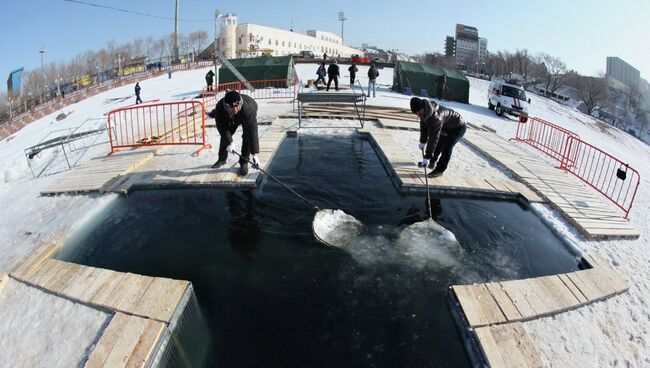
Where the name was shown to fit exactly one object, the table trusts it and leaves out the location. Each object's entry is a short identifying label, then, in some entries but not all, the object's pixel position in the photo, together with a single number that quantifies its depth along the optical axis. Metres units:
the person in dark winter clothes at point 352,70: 19.62
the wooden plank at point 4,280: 3.65
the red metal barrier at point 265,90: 17.20
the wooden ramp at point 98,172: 6.16
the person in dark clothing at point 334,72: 17.45
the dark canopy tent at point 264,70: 23.08
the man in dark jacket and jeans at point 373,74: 18.29
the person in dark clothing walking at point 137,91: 19.19
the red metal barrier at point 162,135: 8.59
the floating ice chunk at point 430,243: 4.42
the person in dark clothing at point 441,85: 20.83
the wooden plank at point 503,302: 3.39
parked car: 17.73
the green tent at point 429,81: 22.00
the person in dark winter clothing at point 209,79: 18.67
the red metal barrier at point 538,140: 10.43
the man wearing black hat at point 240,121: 6.08
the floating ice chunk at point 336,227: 4.68
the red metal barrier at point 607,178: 6.79
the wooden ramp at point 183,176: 6.35
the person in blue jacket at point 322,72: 19.67
